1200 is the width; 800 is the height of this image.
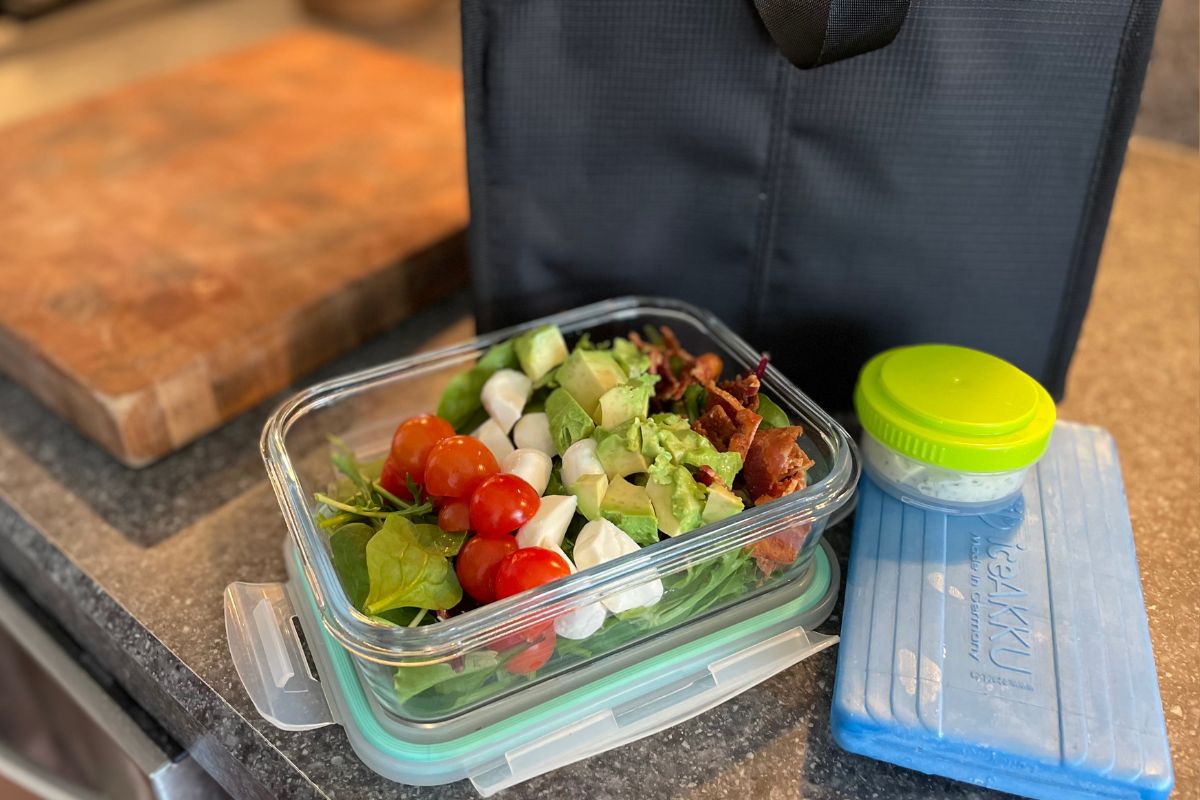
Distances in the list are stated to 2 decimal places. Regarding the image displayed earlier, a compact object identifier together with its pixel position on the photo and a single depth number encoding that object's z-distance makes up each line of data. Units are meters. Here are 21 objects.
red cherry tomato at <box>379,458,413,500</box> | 0.60
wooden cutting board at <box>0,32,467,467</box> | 0.75
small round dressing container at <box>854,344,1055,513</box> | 0.60
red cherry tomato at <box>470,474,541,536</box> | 0.52
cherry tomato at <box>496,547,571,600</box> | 0.51
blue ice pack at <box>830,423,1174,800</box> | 0.51
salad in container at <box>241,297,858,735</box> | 0.51
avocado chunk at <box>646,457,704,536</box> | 0.54
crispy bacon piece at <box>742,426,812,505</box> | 0.57
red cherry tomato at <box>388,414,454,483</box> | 0.59
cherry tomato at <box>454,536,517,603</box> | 0.52
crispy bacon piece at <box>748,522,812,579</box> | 0.57
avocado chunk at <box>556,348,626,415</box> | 0.61
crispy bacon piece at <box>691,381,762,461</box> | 0.58
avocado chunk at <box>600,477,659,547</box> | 0.54
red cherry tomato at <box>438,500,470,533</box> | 0.55
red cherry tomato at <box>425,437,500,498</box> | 0.55
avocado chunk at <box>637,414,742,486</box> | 0.56
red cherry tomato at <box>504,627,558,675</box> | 0.52
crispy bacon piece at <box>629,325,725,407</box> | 0.64
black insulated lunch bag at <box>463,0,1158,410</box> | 0.62
